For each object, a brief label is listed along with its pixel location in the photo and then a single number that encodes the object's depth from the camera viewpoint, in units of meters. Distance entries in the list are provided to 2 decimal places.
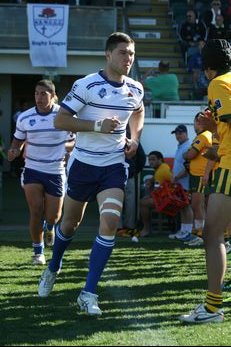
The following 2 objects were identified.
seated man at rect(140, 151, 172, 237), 13.41
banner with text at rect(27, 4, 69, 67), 20.88
